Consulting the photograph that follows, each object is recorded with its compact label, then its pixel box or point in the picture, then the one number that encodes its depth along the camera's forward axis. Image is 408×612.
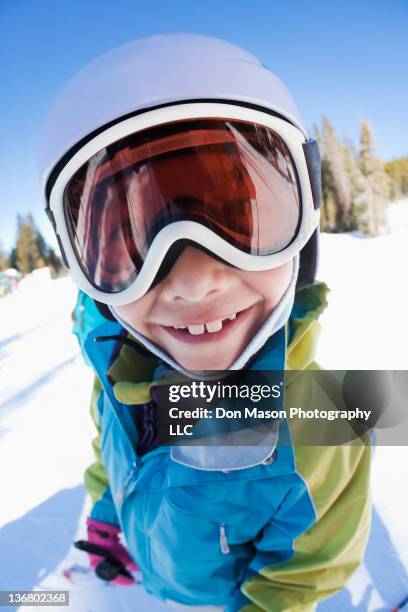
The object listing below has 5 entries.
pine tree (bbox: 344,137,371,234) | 22.36
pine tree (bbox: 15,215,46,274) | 29.20
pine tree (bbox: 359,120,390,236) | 21.89
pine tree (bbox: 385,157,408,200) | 26.15
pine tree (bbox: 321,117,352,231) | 23.06
